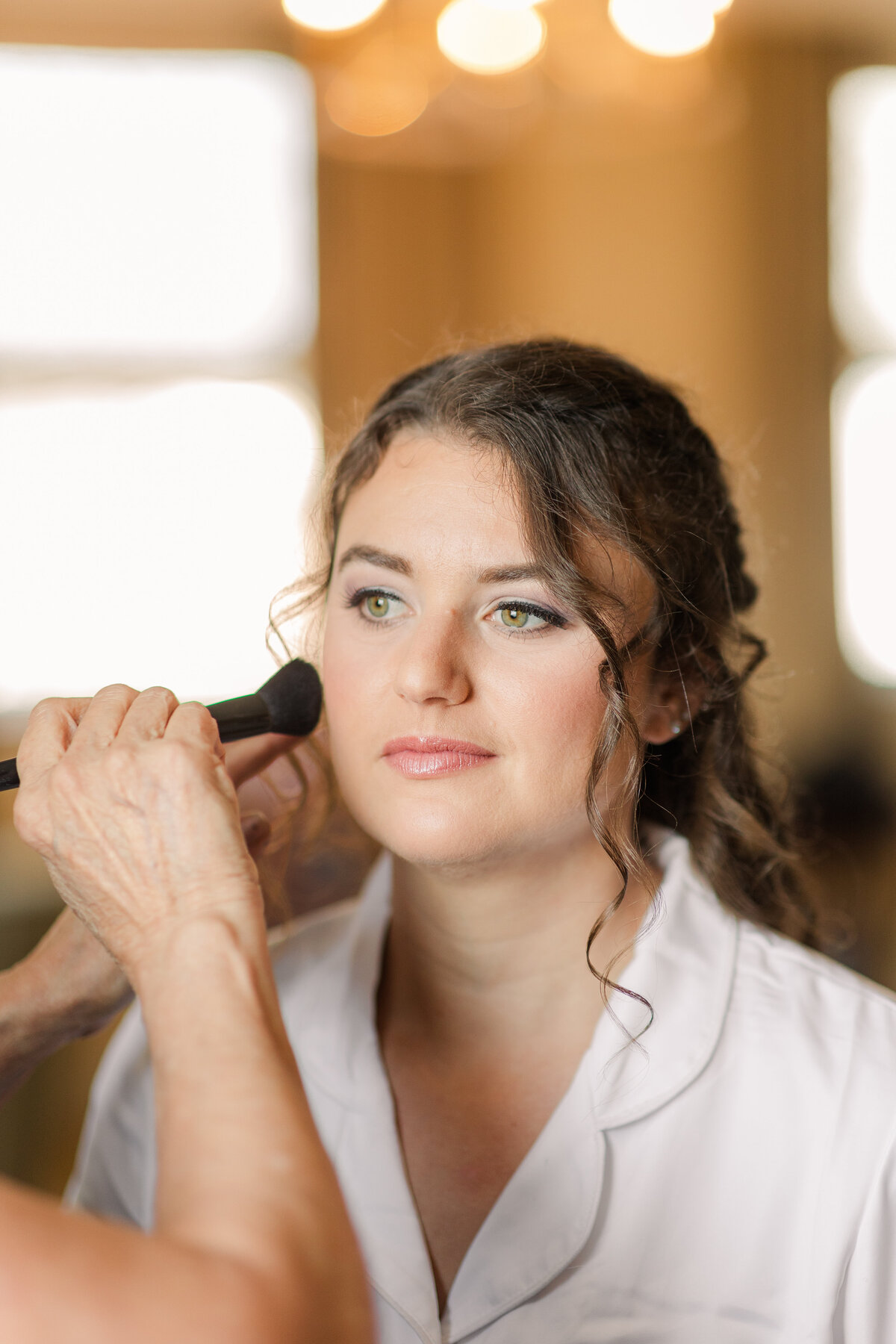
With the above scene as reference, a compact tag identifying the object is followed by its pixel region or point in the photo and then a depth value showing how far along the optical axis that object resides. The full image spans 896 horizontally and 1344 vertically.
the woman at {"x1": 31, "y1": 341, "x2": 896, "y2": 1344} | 0.96
